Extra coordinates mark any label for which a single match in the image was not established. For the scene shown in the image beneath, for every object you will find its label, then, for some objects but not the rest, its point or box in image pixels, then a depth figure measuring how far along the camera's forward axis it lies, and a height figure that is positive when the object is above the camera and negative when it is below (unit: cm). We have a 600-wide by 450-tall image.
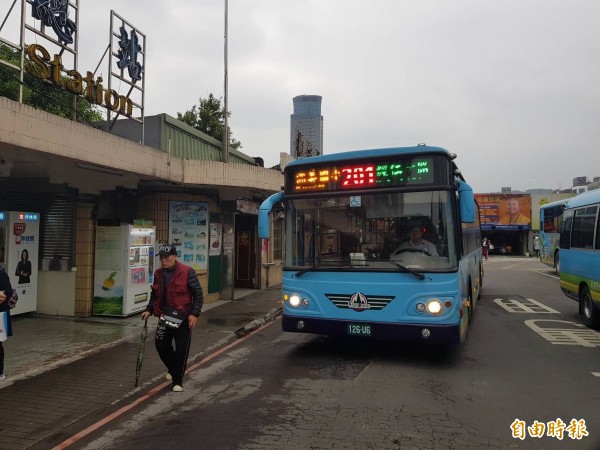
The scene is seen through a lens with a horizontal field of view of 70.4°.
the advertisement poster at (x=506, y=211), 4162 +285
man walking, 515 -82
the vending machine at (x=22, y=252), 902 -35
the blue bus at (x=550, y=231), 1969 +47
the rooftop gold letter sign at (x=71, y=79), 688 +280
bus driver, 583 -5
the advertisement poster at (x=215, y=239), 1230 -4
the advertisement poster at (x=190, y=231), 1133 +17
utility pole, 1312 +324
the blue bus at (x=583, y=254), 828 -28
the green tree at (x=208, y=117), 2784 +797
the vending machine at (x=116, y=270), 952 -74
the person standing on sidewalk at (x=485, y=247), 1993 -33
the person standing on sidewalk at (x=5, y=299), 525 -78
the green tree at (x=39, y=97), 781 +604
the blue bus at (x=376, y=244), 572 -7
